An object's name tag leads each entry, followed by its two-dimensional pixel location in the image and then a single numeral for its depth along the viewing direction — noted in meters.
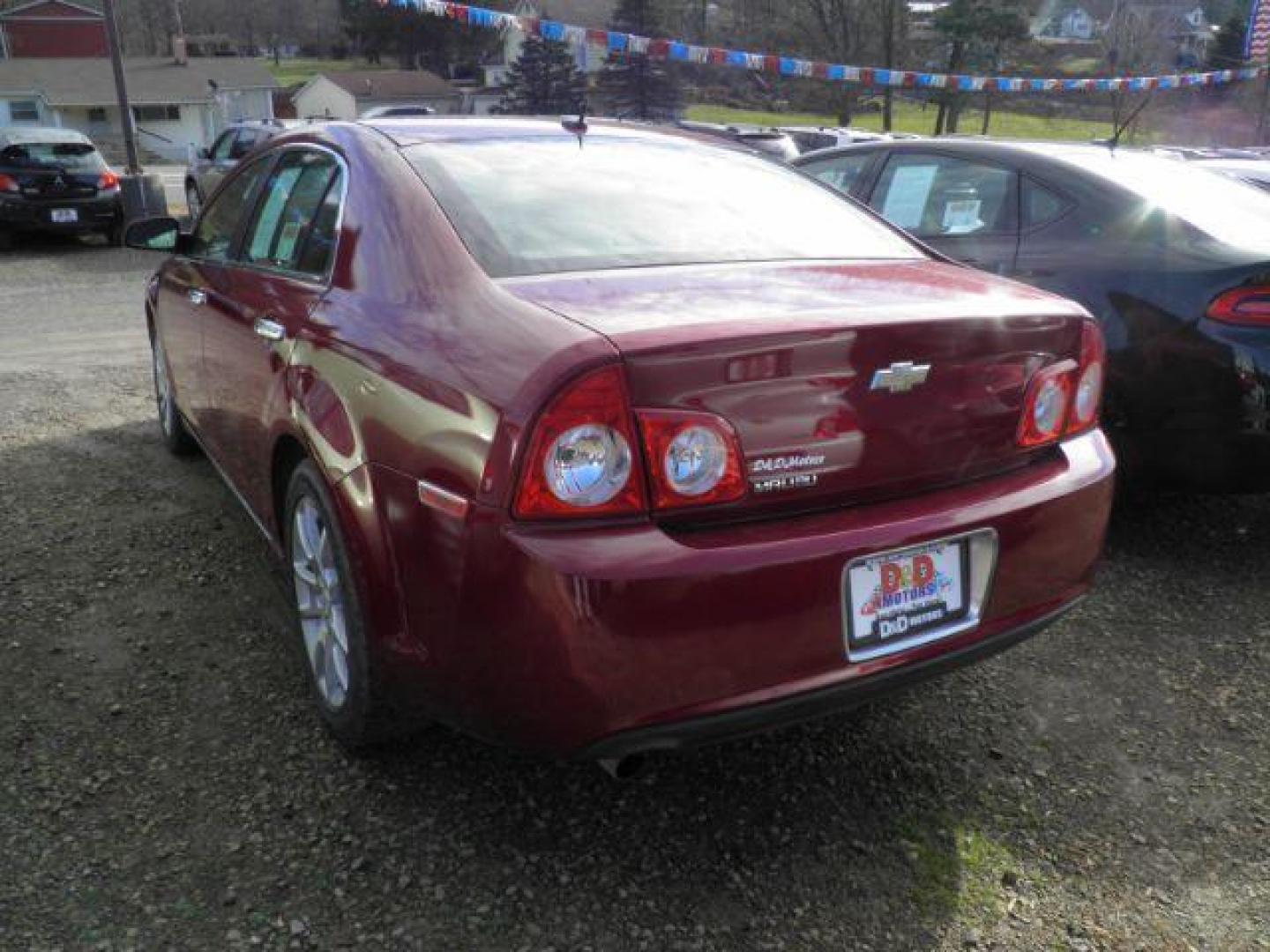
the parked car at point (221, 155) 14.73
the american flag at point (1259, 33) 29.30
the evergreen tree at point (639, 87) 47.19
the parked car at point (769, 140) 15.82
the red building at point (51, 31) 59.44
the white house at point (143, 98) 51.03
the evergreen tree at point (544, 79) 48.19
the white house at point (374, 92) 57.56
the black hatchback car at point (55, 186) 12.50
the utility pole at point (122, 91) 13.95
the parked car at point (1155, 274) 3.53
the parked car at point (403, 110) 28.30
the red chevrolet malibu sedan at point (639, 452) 1.91
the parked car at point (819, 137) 17.44
